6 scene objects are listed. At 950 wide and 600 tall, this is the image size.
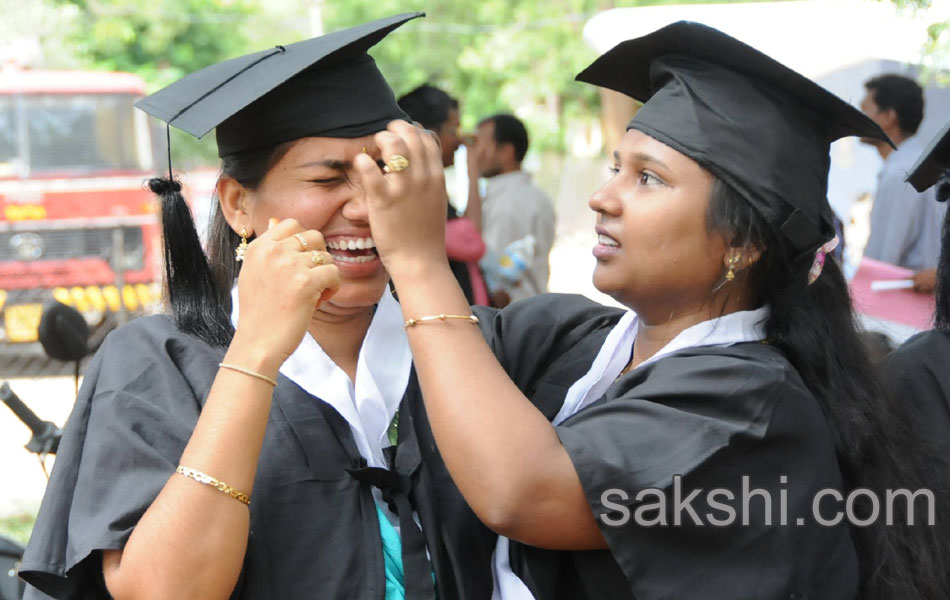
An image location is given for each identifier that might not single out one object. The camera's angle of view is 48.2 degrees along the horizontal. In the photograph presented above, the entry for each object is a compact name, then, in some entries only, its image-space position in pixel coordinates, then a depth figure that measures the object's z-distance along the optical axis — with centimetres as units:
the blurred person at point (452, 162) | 544
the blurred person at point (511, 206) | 677
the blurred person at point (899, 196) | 575
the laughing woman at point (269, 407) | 172
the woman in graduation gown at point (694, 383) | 180
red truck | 1073
